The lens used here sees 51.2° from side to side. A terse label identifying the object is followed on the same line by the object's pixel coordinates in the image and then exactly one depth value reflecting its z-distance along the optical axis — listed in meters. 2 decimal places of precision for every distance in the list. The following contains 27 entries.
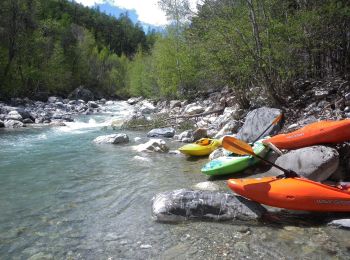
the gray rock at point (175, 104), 22.08
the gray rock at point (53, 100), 29.08
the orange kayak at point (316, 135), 5.50
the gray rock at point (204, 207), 4.44
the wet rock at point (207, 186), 5.83
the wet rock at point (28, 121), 16.45
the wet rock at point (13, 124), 15.25
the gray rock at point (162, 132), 11.91
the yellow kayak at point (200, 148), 8.27
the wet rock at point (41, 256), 3.60
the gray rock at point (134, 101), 37.77
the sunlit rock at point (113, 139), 10.70
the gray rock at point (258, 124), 8.57
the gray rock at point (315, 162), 5.15
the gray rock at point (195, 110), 15.09
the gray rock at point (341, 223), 4.04
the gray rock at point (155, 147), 9.16
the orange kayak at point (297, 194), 4.26
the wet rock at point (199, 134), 10.46
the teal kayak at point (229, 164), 6.33
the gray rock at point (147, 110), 23.08
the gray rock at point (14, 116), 16.34
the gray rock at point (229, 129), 10.01
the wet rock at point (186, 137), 10.70
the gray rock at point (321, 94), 9.58
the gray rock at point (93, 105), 28.83
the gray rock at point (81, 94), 36.88
